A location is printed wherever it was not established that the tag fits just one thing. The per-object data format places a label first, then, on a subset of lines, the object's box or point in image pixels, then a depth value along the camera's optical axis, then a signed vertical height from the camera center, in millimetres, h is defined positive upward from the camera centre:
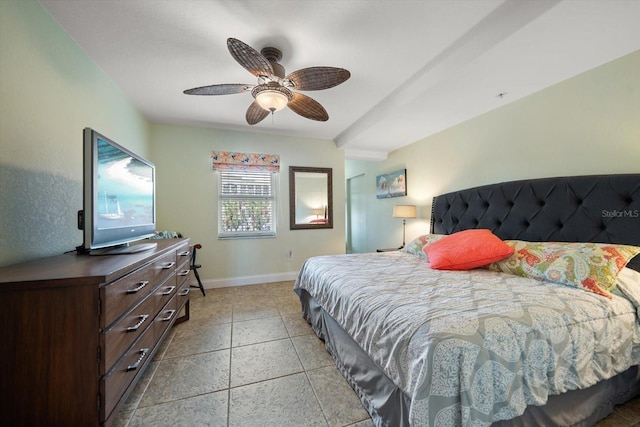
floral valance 3285 +762
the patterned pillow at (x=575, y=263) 1241 -297
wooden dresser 850 -485
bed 811 -462
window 3400 +154
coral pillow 1742 -296
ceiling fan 1498 +947
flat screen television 1179 +110
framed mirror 3680 +260
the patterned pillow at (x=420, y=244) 2378 -323
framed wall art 3715 +490
